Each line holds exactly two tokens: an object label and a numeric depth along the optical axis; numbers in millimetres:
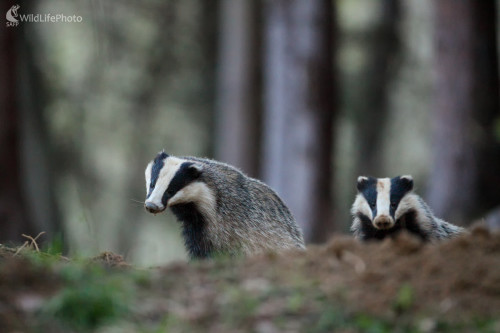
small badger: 16172
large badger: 15477
